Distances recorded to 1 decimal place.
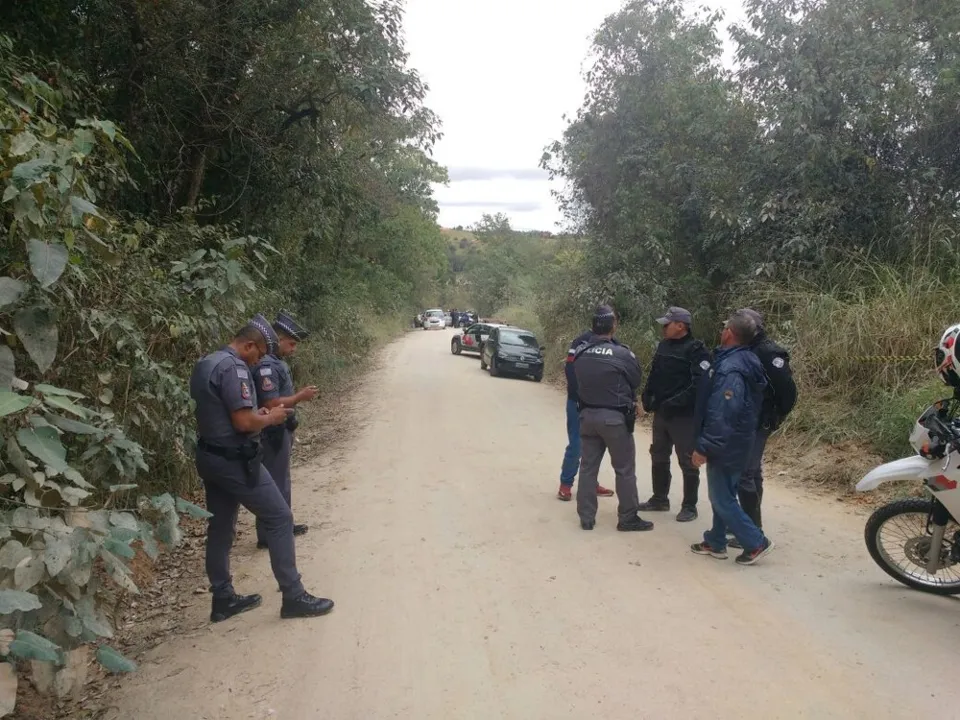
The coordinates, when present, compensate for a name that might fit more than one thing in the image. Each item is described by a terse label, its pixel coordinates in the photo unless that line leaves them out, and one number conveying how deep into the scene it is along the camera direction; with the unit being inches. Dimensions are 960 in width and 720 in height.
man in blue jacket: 186.5
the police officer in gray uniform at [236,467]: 153.2
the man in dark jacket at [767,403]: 195.9
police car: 936.3
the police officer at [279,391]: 190.5
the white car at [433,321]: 1977.1
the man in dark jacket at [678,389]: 229.1
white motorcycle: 159.6
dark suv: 708.7
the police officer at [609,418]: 222.8
